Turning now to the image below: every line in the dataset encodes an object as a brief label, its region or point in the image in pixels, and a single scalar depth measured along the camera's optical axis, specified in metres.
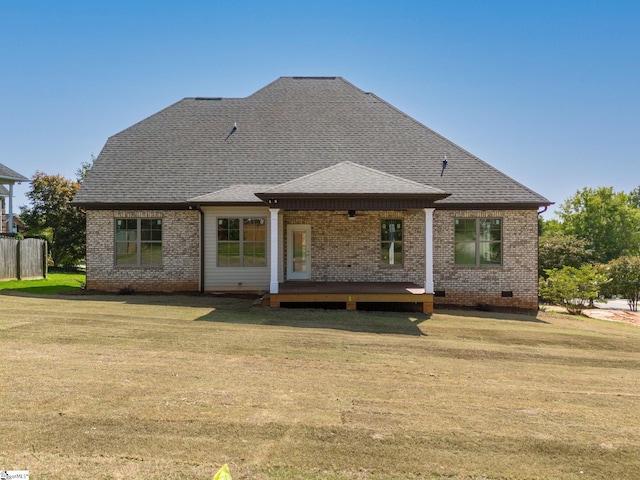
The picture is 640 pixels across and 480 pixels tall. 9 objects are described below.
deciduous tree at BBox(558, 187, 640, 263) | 46.72
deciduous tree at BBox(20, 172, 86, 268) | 30.47
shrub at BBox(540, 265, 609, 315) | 17.20
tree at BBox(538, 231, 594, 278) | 27.02
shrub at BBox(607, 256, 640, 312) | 21.66
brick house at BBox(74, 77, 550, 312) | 16.27
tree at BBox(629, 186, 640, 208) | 90.55
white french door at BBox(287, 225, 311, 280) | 16.61
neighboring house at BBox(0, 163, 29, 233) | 27.17
